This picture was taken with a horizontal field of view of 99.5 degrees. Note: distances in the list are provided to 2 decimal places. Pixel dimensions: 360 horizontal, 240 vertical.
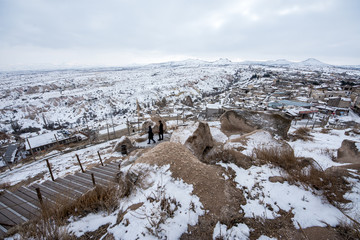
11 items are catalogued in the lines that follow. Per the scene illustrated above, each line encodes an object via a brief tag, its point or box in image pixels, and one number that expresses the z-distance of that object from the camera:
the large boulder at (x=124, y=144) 11.36
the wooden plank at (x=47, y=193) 4.18
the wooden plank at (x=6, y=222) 3.15
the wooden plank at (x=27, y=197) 4.13
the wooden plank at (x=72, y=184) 4.59
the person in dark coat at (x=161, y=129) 10.36
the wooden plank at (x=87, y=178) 4.95
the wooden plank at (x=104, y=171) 5.84
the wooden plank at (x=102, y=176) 5.29
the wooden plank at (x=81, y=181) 4.89
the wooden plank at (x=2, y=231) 2.66
